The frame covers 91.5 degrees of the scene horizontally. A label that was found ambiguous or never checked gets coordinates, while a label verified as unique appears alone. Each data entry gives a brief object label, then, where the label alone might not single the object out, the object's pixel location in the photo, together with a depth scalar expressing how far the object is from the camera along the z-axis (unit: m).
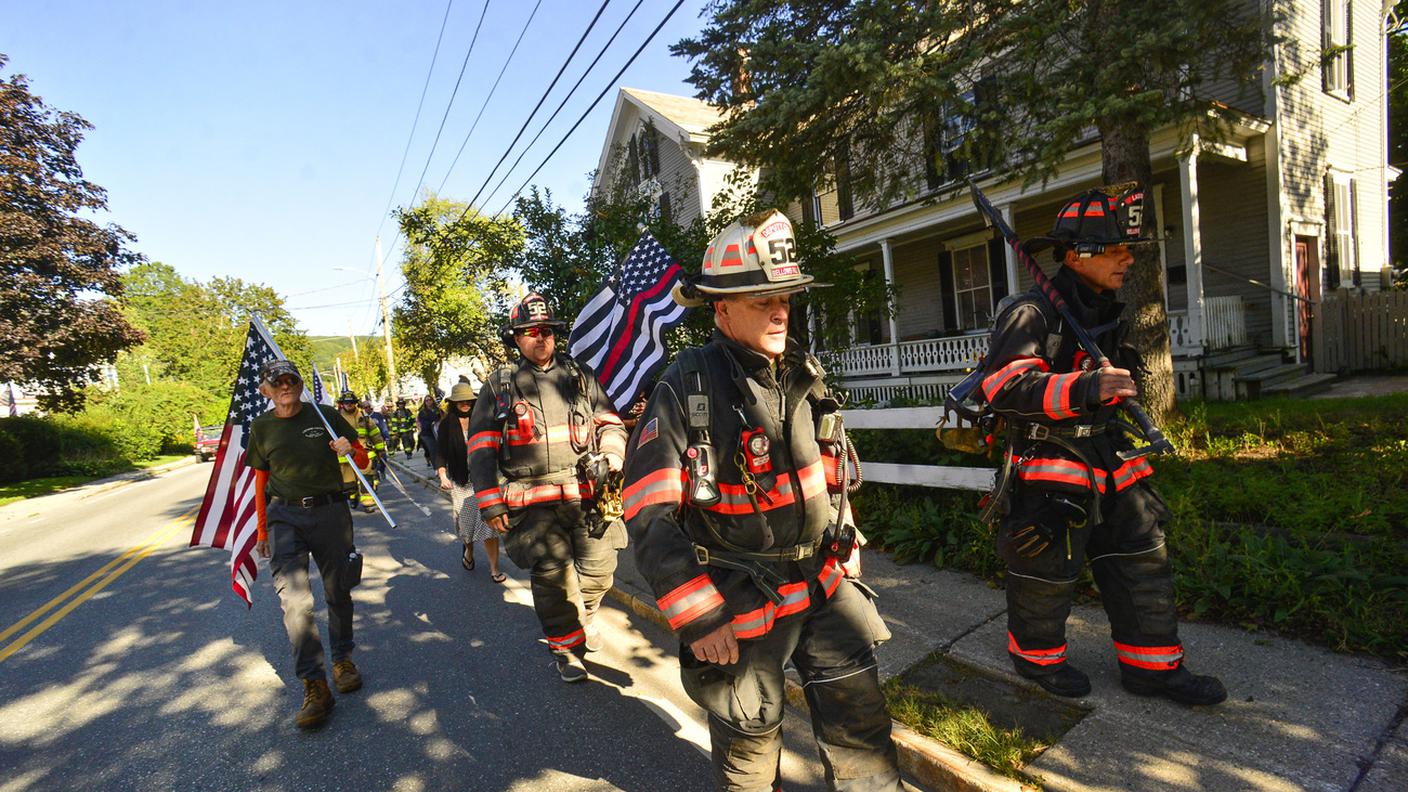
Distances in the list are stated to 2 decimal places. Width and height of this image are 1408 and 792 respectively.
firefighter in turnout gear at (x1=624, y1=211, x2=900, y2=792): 2.09
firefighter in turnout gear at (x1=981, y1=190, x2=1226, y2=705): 2.78
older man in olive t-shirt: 4.16
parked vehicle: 30.12
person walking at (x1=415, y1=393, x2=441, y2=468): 15.73
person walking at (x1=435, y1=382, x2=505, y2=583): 6.37
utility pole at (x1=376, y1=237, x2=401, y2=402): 29.22
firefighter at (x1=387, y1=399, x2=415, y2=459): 19.50
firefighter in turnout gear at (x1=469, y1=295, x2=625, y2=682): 4.02
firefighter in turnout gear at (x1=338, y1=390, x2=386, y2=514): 9.85
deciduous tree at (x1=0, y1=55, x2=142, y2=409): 16.83
